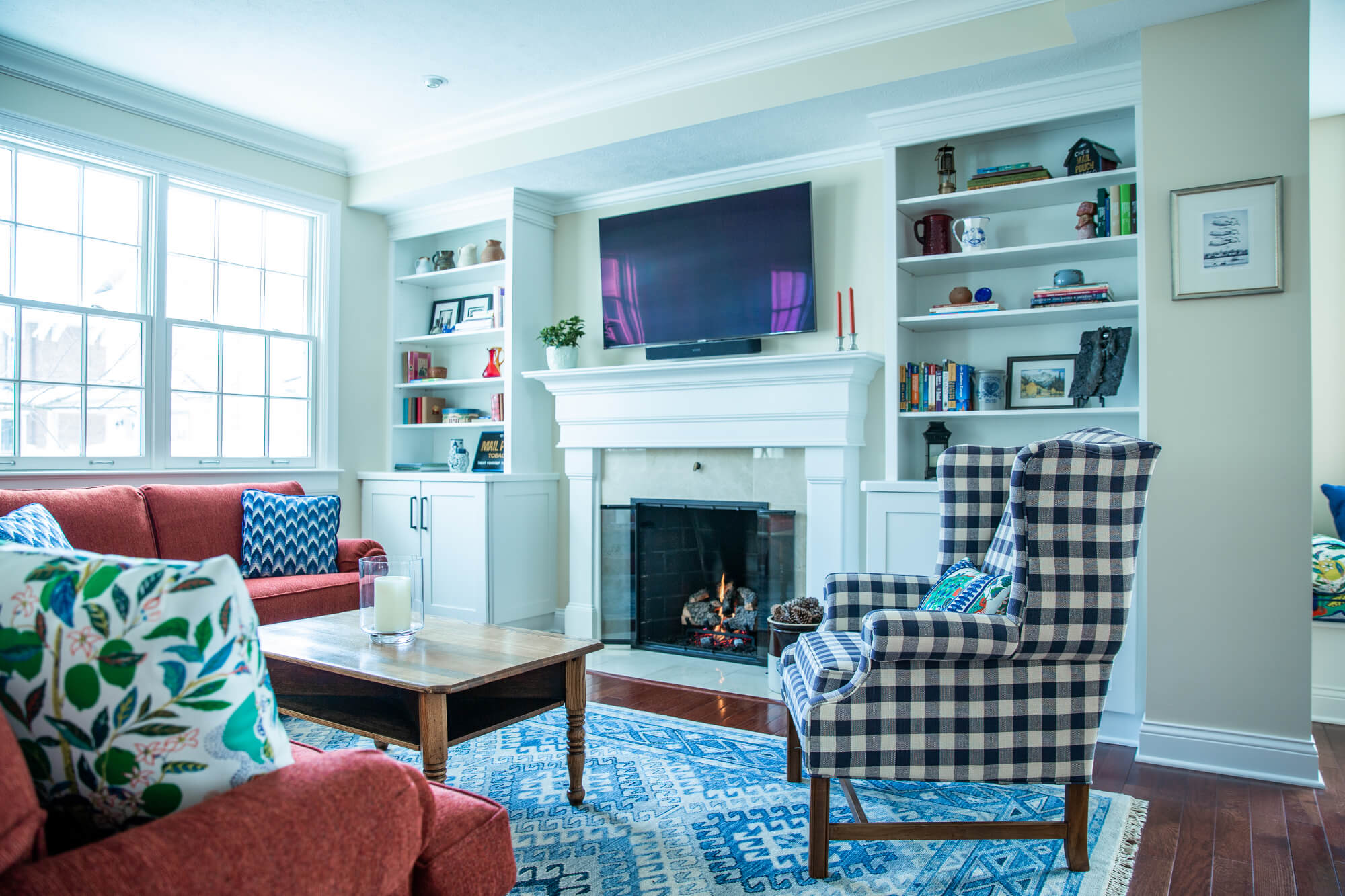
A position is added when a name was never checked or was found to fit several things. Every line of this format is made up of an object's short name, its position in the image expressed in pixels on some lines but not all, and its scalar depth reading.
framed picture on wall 2.63
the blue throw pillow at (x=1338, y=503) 3.62
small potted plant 4.47
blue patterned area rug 1.94
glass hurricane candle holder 2.30
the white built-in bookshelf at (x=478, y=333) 4.61
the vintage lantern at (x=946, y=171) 3.47
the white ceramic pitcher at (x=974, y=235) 3.40
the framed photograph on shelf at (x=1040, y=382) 3.41
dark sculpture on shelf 3.15
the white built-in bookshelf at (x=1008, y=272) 3.29
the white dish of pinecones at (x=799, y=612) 3.29
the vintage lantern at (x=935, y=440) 3.59
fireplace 4.05
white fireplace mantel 3.73
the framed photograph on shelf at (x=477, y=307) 5.01
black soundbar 4.09
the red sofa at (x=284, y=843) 0.77
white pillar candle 2.30
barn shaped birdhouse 3.19
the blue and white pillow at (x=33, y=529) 2.30
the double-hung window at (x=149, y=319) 3.72
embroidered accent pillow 2.03
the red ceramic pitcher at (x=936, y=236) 3.53
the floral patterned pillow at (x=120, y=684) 0.87
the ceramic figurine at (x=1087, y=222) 3.21
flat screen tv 3.95
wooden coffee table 1.93
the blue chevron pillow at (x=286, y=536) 3.75
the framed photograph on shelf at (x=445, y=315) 5.18
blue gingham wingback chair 1.89
